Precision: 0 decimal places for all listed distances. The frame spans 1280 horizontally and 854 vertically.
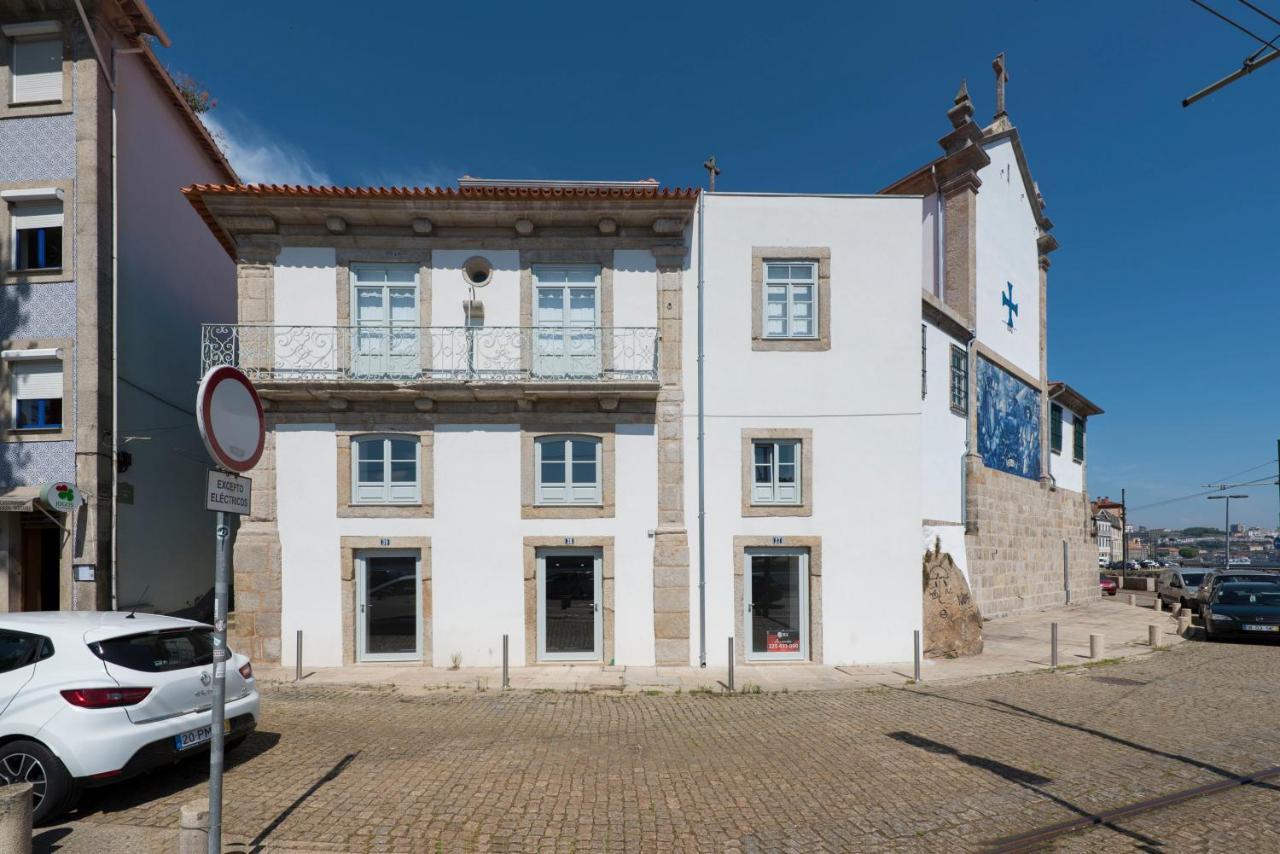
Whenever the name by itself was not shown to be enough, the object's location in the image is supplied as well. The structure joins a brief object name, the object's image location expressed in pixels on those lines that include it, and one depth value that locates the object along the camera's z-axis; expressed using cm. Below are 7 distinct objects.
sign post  363
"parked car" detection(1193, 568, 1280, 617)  1708
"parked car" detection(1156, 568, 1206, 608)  2130
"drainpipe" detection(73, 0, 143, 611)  1162
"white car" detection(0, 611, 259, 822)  479
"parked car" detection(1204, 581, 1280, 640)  1355
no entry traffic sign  360
